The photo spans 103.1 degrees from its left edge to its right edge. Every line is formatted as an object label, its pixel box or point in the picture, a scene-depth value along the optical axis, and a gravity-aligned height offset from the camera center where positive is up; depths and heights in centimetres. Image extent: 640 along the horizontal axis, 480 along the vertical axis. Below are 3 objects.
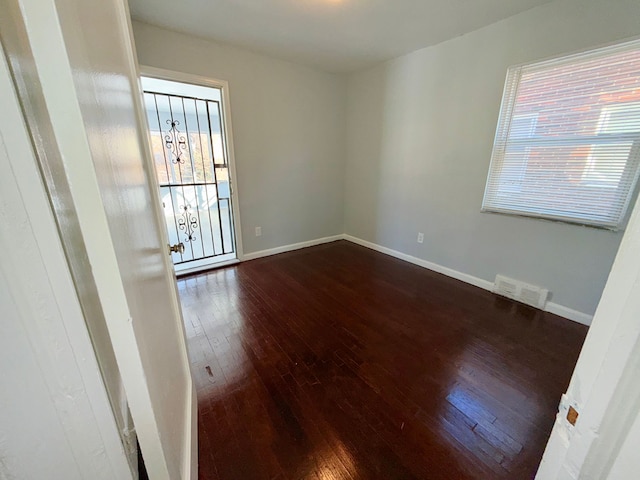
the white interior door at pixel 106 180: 35 -3
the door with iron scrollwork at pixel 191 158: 293 +8
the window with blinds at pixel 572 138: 179 +23
